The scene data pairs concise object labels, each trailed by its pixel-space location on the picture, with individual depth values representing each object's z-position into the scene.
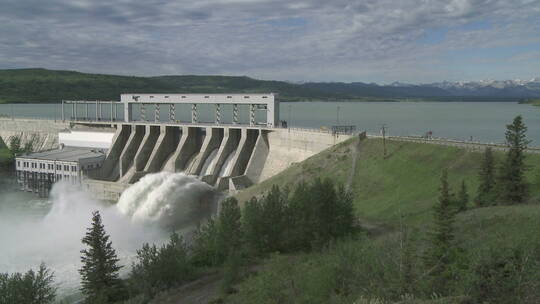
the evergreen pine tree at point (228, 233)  31.73
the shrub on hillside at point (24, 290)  23.51
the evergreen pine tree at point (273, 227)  31.89
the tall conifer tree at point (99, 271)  27.41
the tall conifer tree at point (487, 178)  34.03
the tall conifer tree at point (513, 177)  32.44
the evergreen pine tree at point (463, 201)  33.03
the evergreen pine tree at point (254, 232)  31.72
